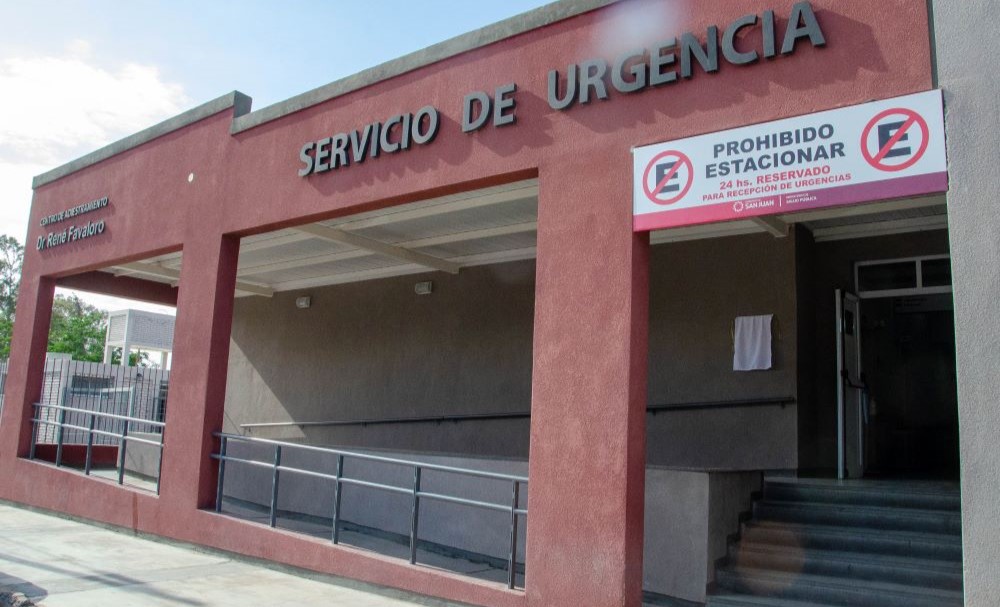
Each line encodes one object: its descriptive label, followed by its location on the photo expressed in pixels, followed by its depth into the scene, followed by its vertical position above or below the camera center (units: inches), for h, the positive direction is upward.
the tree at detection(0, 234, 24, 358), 1850.4 +262.5
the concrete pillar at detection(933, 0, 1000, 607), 180.1 +40.4
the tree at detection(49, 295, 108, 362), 2071.9 +176.9
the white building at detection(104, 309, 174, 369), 1400.1 +118.5
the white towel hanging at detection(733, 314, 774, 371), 363.3 +37.9
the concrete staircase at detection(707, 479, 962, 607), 234.5 -33.2
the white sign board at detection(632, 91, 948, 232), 199.2 +66.8
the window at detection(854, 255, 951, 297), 365.7 +70.9
